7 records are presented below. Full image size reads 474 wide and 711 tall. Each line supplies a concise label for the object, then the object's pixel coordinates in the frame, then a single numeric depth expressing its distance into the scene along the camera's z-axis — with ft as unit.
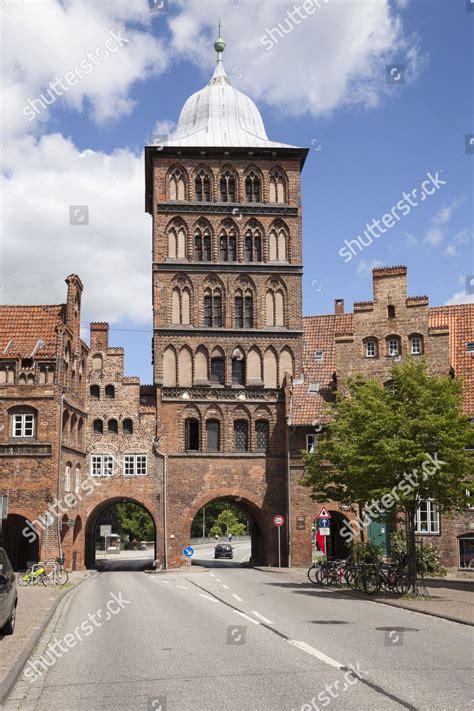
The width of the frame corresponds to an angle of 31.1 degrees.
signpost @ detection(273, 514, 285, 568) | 138.91
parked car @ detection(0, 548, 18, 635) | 48.80
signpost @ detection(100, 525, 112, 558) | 213.13
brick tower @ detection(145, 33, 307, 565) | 149.79
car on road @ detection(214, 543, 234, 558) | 205.05
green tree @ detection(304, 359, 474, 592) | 81.71
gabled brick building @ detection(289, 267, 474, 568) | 140.05
